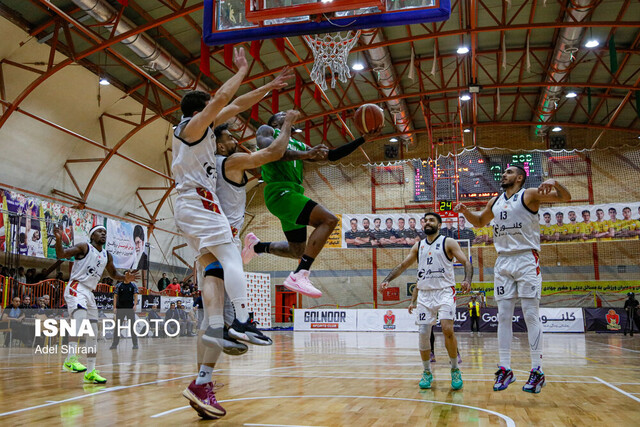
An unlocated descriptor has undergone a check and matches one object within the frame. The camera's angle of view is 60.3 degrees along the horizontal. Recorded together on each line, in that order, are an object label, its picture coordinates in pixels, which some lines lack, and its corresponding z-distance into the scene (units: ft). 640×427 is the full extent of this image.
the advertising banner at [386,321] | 68.23
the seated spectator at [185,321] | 58.75
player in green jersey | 15.74
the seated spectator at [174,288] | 66.44
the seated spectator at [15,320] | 41.22
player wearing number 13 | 17.31
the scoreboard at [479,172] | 71.41
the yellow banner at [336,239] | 72.90
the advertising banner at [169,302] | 58.70
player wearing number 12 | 19.98
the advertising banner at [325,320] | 70.33
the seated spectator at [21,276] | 48.30
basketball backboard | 18.21
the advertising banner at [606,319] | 62.64
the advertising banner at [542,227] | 68.03
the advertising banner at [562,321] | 62.95
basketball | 17.74
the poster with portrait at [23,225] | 47.88
